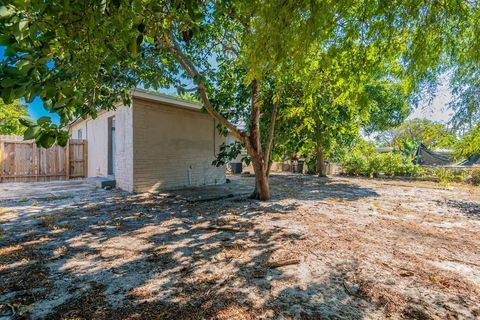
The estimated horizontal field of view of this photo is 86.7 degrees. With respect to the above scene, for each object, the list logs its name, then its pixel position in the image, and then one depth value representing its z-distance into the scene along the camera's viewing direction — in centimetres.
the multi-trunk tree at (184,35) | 146
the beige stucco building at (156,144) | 731
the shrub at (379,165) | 1291
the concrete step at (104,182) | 802
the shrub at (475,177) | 1034
